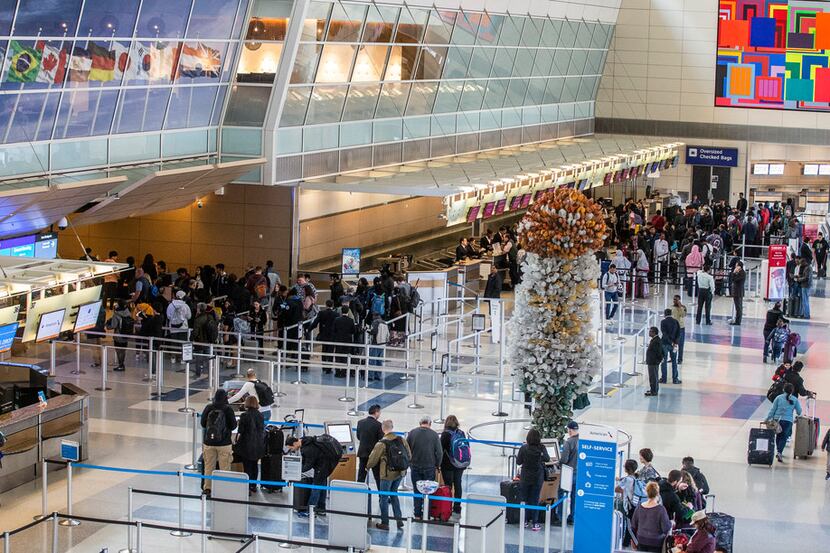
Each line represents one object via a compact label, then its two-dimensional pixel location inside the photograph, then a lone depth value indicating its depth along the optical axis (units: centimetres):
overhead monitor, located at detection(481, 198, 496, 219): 3503
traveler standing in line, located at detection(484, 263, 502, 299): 3350
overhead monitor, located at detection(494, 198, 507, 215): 3598
